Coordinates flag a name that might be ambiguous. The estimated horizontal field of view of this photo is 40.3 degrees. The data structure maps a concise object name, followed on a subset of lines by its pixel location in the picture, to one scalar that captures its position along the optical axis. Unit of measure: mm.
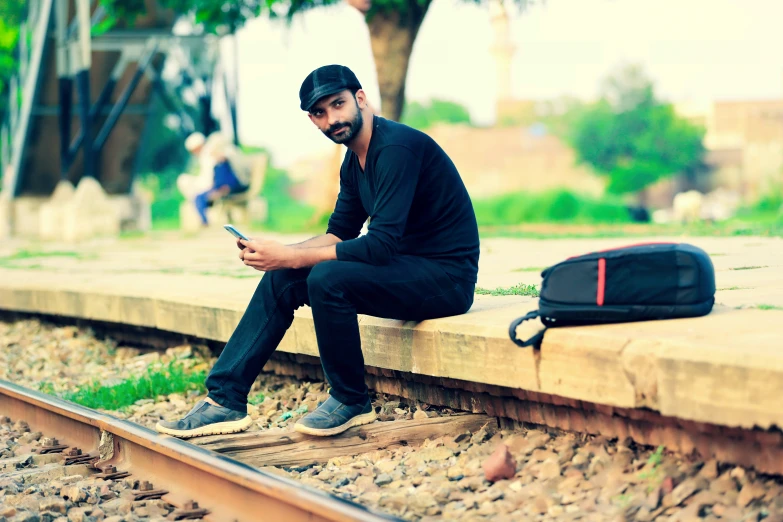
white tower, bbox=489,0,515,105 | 88944
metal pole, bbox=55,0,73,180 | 21547
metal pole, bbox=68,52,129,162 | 22391
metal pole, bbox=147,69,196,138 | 24359
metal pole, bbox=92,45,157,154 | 23062
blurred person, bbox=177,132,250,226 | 17625
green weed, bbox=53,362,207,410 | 6445
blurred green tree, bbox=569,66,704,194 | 68062
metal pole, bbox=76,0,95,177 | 20250
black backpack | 3793
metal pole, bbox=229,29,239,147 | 23875
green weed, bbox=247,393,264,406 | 6035
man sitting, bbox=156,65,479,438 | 4371
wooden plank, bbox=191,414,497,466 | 4473
